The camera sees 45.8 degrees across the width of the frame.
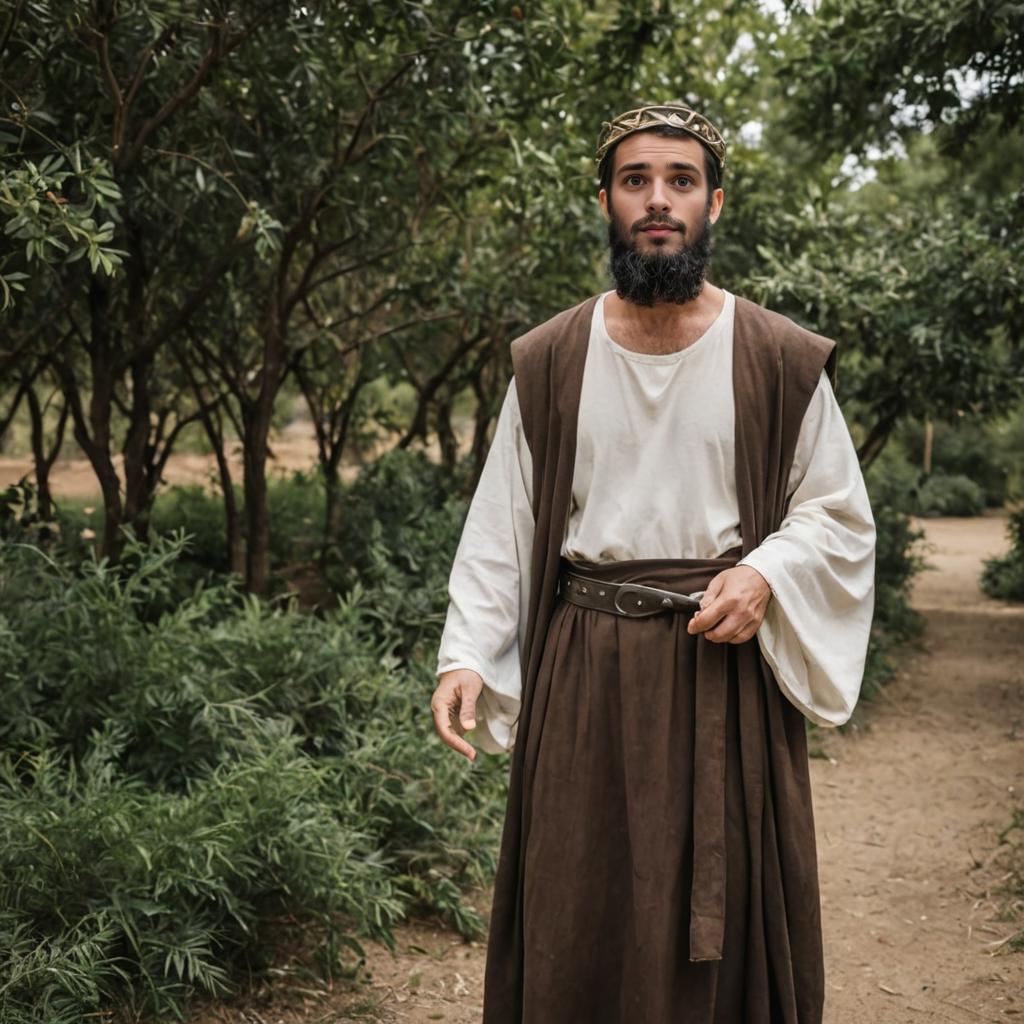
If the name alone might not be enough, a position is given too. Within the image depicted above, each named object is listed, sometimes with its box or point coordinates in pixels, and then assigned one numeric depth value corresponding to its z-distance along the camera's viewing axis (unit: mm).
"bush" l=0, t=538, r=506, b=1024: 3143
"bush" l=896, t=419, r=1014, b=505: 20602
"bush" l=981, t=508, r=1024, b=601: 10953
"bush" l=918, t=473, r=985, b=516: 18484
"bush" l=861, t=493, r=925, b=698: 8703
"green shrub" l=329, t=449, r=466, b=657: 5895
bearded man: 2275
